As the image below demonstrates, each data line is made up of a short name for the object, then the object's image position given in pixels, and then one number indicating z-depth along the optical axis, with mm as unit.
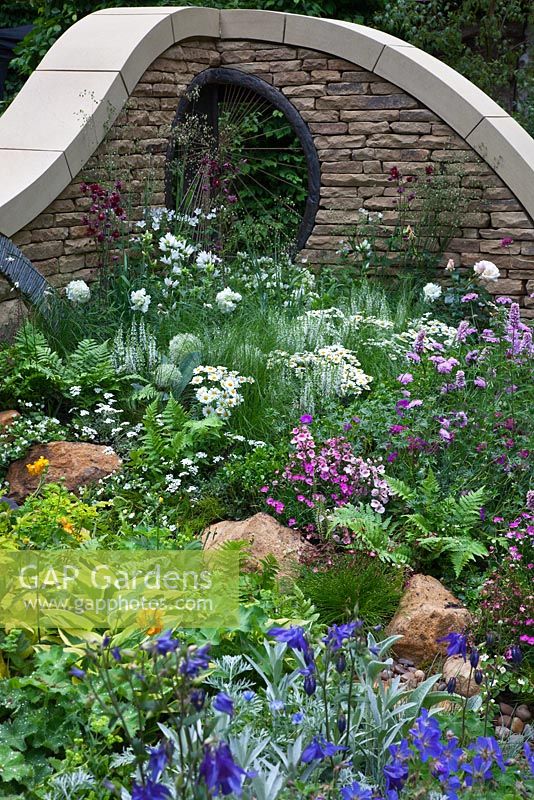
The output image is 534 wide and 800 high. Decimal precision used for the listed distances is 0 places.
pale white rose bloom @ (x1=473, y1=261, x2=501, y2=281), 6934
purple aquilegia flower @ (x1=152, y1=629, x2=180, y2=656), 1482
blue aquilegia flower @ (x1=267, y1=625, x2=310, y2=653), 1788
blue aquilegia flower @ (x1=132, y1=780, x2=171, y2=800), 1441
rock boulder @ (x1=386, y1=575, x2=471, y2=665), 3314
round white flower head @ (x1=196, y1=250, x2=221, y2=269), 6430
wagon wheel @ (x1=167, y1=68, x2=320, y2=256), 7477
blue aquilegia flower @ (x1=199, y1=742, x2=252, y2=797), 1352
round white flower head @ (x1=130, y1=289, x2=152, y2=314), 5578
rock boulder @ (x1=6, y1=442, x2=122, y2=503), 4168
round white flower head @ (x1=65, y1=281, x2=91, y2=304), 5664
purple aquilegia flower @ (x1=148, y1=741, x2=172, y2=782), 1466
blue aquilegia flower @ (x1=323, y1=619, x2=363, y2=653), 1758
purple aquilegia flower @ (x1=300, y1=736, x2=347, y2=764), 1648
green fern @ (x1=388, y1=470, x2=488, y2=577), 3707
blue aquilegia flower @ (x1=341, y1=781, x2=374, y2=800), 1701
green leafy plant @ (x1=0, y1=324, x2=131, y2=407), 4773
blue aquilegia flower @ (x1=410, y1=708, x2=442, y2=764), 1808
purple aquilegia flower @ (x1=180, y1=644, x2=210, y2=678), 1437
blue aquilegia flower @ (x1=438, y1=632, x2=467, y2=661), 1921
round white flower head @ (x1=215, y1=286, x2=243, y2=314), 5707
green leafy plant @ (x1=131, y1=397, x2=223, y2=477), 4320
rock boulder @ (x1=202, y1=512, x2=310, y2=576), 3639
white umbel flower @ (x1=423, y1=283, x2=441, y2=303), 6938
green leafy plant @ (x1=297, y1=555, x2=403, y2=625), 3406
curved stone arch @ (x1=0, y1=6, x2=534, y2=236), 5883
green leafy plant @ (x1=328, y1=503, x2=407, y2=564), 3660
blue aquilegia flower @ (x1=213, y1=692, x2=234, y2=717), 1454
